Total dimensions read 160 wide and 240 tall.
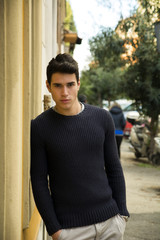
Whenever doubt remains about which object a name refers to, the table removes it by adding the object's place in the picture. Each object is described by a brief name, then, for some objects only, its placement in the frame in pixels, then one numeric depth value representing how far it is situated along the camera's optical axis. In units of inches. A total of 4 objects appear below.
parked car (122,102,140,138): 531.8
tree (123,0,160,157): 474.9
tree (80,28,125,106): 516.4
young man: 96.3
